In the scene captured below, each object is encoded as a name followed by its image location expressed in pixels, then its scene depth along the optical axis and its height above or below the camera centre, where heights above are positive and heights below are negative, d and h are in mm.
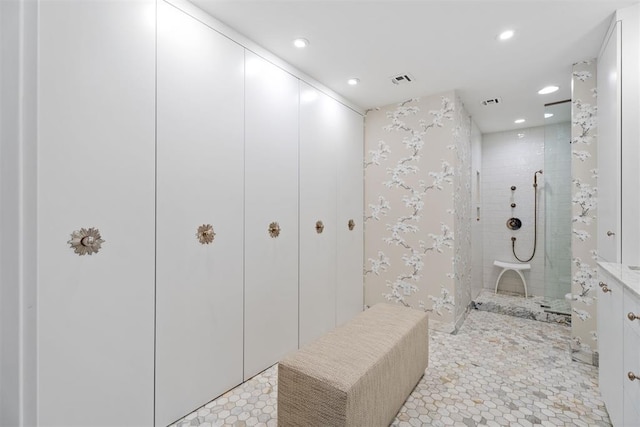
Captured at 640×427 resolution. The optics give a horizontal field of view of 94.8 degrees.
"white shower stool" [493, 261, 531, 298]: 4348 -790
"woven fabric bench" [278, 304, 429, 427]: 1437 -865
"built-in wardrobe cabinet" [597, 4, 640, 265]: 1831 +492
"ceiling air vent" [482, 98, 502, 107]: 3318 +1300
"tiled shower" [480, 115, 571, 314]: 3439 +70
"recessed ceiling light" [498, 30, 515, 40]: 2072 +1284
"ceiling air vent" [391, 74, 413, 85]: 2781 +1305
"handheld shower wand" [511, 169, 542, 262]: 4359 +36
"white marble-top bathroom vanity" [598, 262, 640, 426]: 1274 -641
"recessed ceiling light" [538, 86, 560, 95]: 2990 +1291
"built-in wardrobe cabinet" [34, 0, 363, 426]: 1320 +4
